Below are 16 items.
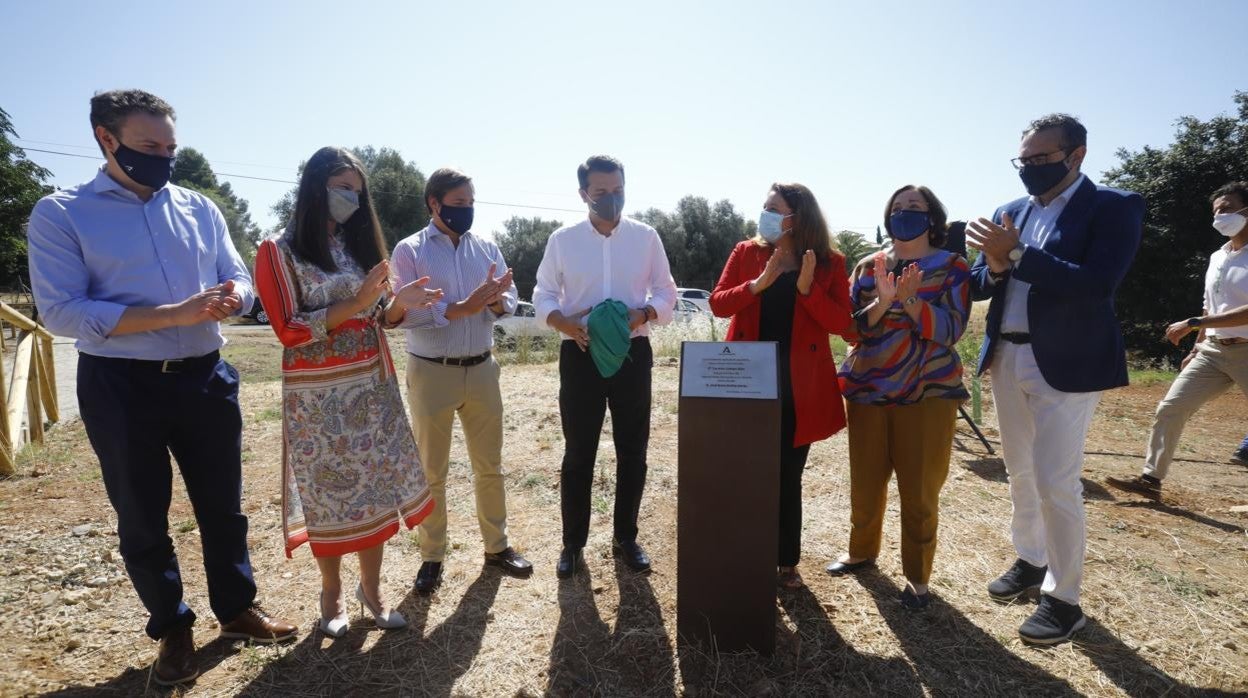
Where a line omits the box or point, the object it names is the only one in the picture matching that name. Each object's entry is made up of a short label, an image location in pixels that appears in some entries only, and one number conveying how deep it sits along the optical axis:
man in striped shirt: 3.22
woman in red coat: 2.99
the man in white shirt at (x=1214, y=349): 4.50
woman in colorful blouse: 2.95
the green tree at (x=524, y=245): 30.92
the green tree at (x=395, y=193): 30.78
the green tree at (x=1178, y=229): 13.70
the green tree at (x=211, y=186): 45.91
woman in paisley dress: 2.57
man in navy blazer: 2.70
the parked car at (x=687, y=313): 14.25
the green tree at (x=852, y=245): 14.18
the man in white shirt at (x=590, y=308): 3.31
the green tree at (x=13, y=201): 23.30
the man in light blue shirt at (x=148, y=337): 2.42
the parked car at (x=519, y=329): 13.97
